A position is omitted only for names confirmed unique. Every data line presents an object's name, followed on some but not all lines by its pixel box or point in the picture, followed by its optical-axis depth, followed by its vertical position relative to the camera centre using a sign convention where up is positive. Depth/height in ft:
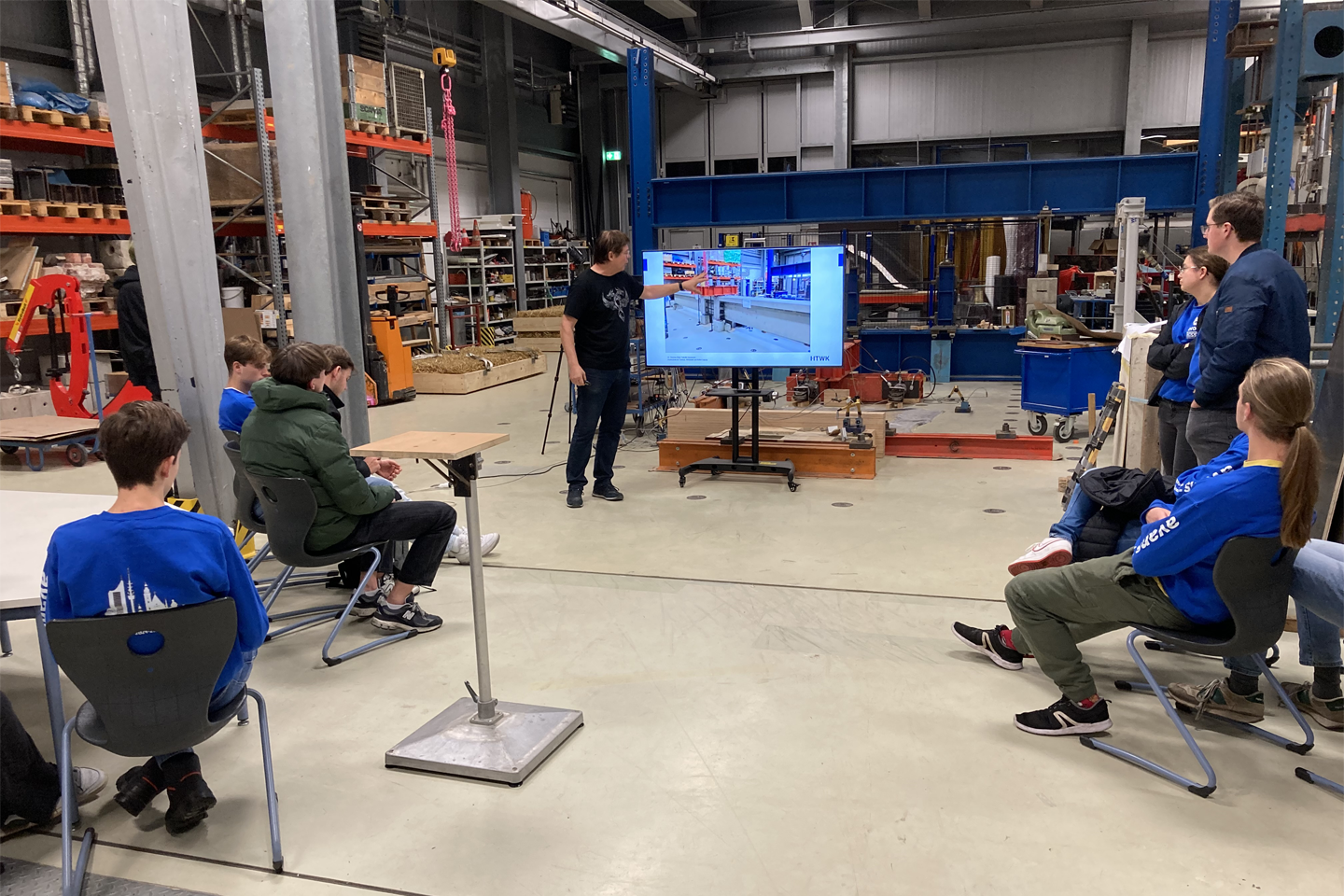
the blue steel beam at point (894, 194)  33.55 +3.01
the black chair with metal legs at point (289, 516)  11.75 -2.88
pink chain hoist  50.08 +5.39
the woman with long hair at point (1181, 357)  13.85 -1.36
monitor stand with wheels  22.29 -4.32
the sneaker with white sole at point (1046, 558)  11.48 -3.50
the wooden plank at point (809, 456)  23.17 -4.54
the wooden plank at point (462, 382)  39.83 -4.18
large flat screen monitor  21.63 -0.66
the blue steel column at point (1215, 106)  27.86 +4.88
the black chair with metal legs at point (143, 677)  7.26 -3.09
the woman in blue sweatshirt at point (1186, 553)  8.55 -2.75
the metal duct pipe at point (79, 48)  36.01 +9.54
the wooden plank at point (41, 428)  25.20 -3.66
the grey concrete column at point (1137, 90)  55.36 +10.58
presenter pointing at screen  20.54 -1.51
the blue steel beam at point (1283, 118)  21.40 +3.43
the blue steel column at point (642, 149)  33.09 +4.71
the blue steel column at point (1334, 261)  20.63 +0.05
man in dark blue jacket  12.50 -0.71
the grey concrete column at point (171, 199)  14.21 +1.47
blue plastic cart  26.94 -3.10
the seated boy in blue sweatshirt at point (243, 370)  13.88 -1.23
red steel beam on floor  24.95 -4.67
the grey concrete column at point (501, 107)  60.44 +11.36
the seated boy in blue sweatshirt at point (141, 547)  7.66 -2.09
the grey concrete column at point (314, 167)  15.31 +2.04
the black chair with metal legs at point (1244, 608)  8.63 -3.22
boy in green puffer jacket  11.78 -2.16
